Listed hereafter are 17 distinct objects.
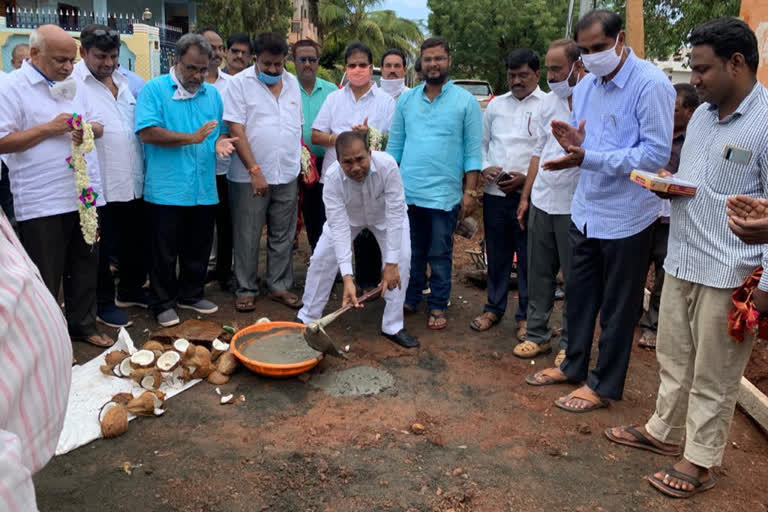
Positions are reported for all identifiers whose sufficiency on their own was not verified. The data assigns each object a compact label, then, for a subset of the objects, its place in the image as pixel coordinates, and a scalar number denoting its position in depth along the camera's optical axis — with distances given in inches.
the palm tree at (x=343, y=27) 1071.0
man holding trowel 162.2
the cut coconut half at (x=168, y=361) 151.5
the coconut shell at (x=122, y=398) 139.2
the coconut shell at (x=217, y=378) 153.8
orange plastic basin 151.3
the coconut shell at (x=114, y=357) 153.8
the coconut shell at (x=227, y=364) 155.7
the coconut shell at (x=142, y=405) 136.5
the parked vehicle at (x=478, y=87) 734.5
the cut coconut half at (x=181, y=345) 159.3
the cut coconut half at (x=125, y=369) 151.3
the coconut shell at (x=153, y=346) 159.3
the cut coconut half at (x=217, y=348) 162.7
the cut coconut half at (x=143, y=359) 151.3
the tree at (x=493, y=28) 1026.1
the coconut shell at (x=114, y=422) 128.1
